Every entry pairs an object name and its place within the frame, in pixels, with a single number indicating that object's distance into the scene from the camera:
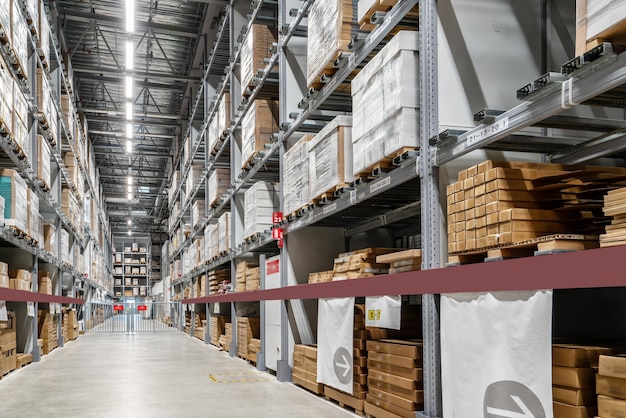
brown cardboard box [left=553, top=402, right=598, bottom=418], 3.23
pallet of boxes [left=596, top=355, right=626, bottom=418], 2.88
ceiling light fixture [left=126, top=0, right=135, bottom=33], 12.77
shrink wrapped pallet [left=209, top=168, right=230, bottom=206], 14.87
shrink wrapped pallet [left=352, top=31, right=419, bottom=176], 4.82
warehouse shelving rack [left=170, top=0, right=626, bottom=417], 3.01
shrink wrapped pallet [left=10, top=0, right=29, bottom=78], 8.77
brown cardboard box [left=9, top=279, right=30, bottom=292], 9.90
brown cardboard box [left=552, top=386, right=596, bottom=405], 3.27
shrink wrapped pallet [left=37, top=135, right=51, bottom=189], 11.15
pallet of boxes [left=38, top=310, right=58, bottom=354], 13.43
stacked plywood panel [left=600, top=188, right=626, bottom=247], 2.93
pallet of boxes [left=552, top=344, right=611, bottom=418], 3.27
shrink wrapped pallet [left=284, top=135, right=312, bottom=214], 7.46
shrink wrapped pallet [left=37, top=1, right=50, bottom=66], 11.44
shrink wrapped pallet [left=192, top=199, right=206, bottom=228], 18.82
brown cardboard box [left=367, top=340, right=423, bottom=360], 4.91
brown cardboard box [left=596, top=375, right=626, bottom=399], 2.90
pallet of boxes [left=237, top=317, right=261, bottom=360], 11.42
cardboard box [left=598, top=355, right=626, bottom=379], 2.87
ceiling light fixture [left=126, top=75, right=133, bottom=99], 18.08
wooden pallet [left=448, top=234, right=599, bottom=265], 3.35
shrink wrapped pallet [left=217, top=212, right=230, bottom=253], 13.19
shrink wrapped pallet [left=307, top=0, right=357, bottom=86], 6.28
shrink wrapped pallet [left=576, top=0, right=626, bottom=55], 2.94
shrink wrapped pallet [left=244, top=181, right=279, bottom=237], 10.28
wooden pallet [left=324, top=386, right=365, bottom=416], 5.87
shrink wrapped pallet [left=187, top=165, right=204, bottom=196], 18.99
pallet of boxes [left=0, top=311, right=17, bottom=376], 9.09
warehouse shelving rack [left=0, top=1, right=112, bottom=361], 9.20
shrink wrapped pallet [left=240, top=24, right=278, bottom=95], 10.33
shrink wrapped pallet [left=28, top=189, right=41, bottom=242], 10.23
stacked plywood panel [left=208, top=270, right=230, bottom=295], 15.55
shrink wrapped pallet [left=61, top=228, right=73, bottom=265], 14.62
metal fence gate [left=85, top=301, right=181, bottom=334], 23.98
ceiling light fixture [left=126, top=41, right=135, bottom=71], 15.42
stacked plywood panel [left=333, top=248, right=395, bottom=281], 6.20
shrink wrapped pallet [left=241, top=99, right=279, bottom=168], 10.03
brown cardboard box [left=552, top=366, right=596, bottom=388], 3.29
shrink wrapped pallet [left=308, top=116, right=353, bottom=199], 6.24
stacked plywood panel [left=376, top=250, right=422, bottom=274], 5.13
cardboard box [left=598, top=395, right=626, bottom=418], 2.87
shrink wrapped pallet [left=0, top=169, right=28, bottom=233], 8.87
